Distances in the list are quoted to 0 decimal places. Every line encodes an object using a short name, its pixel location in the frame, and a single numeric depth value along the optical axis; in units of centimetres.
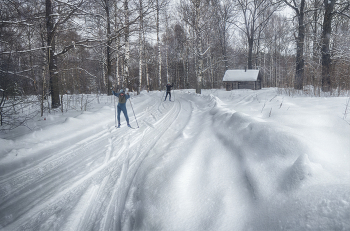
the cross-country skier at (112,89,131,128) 724
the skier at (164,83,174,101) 1474
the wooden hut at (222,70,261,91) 2820
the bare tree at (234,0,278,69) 2386
